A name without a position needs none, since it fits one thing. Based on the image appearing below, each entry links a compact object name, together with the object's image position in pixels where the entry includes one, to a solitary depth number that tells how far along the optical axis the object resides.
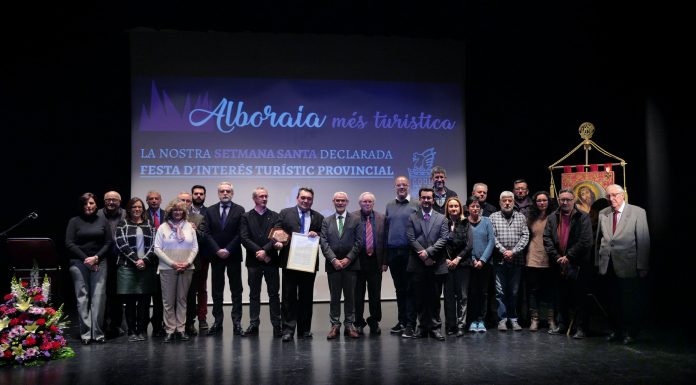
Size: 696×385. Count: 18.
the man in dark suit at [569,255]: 6.14
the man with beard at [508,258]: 6.43
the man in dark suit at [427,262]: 6.09
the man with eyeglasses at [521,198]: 6.75
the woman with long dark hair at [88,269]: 6.01
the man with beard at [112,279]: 6.23
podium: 6.68
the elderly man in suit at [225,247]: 6.46
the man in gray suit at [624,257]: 5.83
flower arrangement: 5.11
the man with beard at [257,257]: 6.33
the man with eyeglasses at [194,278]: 6.45
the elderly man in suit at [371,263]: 6.43
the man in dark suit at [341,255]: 6.19
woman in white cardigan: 6.07
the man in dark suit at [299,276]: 6.19
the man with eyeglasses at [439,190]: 6.74
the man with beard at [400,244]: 6.41
